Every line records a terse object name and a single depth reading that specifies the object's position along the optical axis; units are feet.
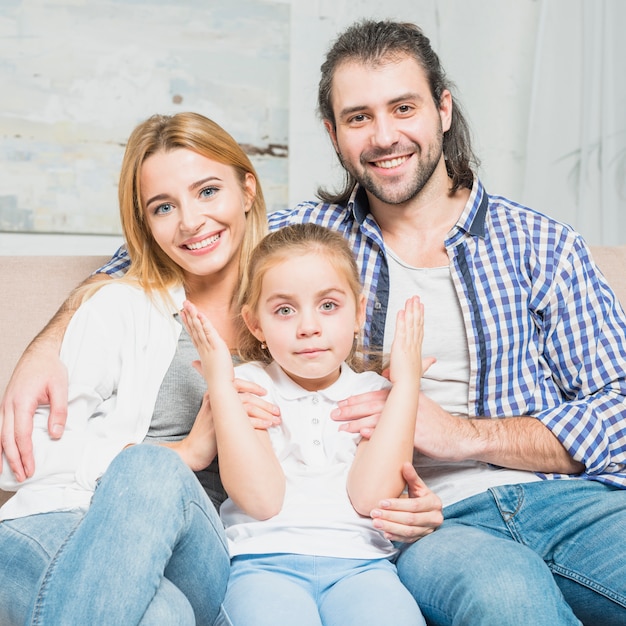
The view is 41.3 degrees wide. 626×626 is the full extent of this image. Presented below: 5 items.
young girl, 4.16
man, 4.63
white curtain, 9.99
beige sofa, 5.81
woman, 3.55
